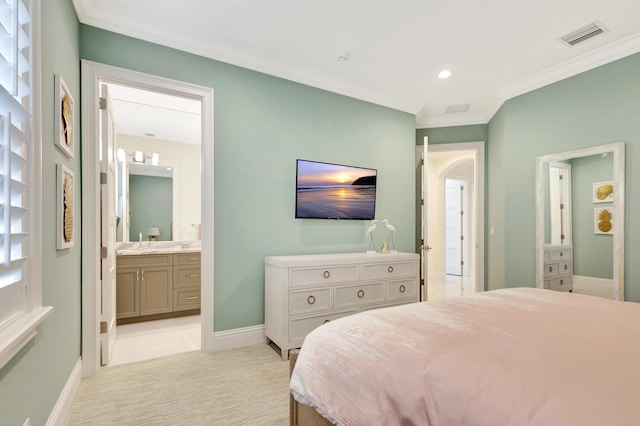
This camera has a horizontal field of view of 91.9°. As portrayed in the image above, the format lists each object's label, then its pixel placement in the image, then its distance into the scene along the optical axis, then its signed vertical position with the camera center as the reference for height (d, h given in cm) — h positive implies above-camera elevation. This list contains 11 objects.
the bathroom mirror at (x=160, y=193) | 421 +33
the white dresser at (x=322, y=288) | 269 -69
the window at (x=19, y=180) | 104 +14
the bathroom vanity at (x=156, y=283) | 360 -82
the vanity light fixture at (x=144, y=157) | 434 +84
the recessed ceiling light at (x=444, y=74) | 335 +156
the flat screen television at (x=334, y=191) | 329 +28
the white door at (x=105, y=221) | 252 -4
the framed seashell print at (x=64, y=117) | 174 +60
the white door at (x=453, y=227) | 723 -25
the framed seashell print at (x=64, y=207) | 177 +5
